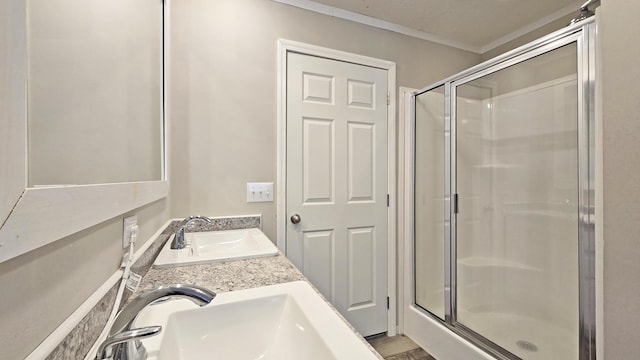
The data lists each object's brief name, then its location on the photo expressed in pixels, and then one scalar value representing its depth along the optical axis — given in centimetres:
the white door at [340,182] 174
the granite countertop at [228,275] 78
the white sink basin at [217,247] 99
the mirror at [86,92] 33
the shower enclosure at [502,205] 156
